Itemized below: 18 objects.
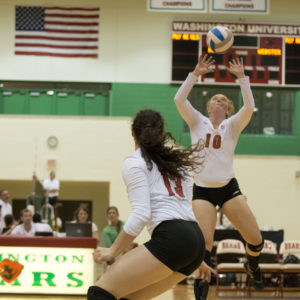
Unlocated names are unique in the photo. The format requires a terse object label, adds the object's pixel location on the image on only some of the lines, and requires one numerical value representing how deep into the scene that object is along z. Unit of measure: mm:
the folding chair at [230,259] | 12039
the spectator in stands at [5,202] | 16828
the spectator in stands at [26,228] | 12453
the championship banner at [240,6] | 15547
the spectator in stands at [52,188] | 19156
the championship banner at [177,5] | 15078
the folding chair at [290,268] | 12344
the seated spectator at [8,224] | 13688
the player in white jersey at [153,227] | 3990
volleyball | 7109
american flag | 21297
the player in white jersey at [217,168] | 6309
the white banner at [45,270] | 10477
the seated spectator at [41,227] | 12695
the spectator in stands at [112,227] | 12844
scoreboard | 20469
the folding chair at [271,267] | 12166
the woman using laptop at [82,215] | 13427
